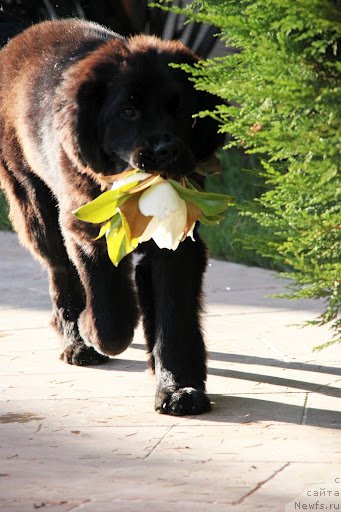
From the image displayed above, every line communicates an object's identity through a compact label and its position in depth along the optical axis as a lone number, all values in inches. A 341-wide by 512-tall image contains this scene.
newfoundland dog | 271.0
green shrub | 199.0
